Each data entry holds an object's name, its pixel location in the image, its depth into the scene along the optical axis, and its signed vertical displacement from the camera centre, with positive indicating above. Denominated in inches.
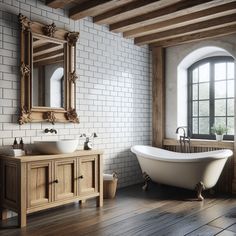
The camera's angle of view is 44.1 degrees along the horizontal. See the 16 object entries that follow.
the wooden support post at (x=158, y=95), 233.0 +19.8
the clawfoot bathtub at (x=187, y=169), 172.6 -30.8
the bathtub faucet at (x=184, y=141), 217.8 -16.3
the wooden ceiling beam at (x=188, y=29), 179.6 +61.2
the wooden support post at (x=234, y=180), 193.5 -40.3
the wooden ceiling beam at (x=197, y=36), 193.2 +59.4
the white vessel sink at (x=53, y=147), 143.7 -13.8
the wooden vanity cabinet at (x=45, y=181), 133.1 -30.7
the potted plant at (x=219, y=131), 205.3 -8.0
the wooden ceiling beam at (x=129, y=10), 156.9 +63.3
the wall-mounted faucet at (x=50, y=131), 159.6 -6.6
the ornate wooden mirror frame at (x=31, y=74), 153.0 +25.4
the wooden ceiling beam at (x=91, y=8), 157.9 +63.1
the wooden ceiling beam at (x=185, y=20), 162.9 +62.0
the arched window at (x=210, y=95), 217.5 +19.0
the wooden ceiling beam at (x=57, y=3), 158.6 +64.2
